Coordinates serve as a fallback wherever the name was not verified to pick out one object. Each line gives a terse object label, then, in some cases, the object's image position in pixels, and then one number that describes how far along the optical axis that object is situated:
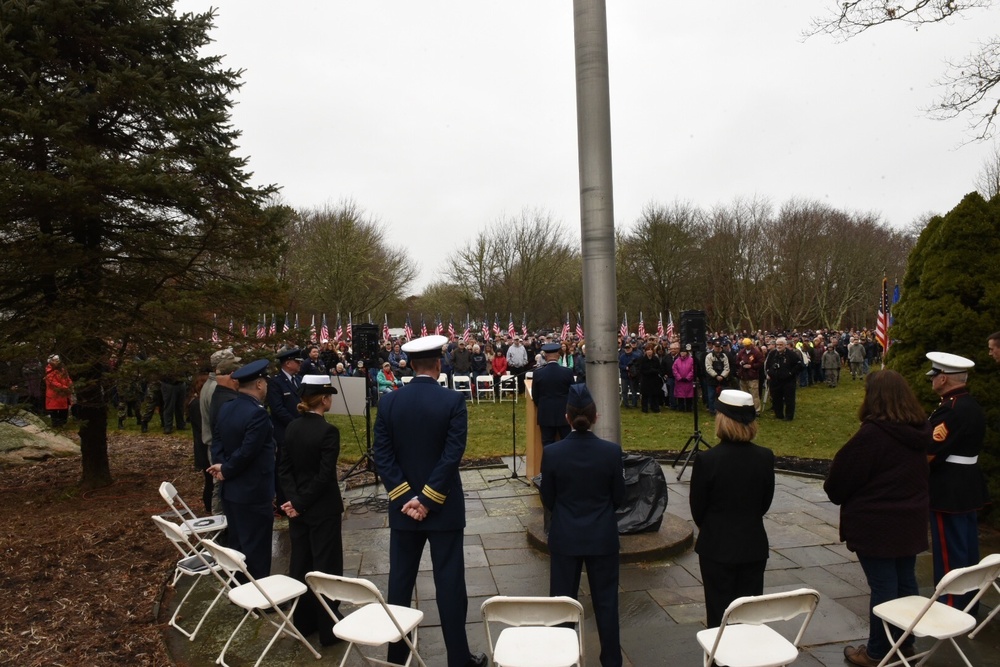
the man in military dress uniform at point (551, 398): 8.06
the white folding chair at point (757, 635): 2.96
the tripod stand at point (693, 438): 9.13
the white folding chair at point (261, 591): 3.79
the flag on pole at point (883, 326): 18.84
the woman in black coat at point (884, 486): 3.78
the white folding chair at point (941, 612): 3.27
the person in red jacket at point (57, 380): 7.43
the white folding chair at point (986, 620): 4.03
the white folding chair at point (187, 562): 4.45
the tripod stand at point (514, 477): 9.12
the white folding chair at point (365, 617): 3.24
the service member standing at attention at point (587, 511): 3.70
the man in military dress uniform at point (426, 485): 3.82
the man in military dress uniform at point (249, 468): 4.73
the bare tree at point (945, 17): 8.05
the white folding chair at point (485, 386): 19.77
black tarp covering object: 6.24
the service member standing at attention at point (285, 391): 7.11
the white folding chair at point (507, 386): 19.90
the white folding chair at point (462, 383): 19.56
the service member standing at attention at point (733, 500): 3.60
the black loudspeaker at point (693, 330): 9.73
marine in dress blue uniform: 4.35
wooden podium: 8.48
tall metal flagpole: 5.79
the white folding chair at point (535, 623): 3.02
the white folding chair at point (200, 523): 5.35
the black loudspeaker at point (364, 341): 9.84
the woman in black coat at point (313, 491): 4.28
